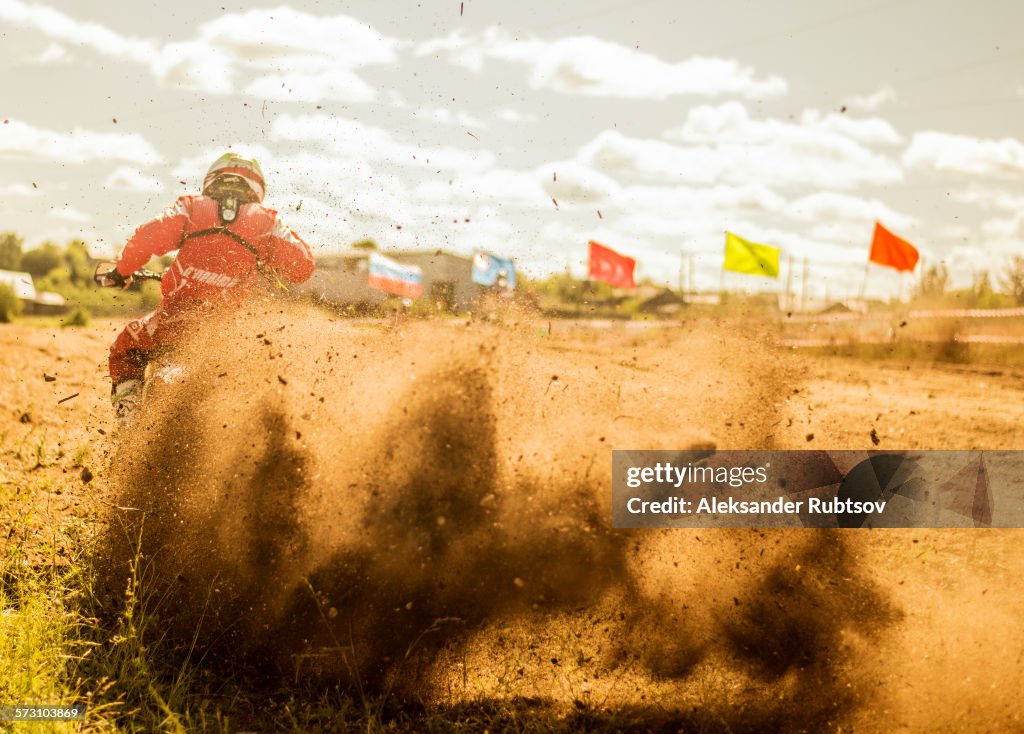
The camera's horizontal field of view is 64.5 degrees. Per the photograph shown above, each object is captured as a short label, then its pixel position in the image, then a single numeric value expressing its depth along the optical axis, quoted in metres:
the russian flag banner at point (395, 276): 15.79
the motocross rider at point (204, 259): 5.48
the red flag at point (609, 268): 26.66
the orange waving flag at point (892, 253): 18.34
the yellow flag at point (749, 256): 19.89
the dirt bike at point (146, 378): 5.03
